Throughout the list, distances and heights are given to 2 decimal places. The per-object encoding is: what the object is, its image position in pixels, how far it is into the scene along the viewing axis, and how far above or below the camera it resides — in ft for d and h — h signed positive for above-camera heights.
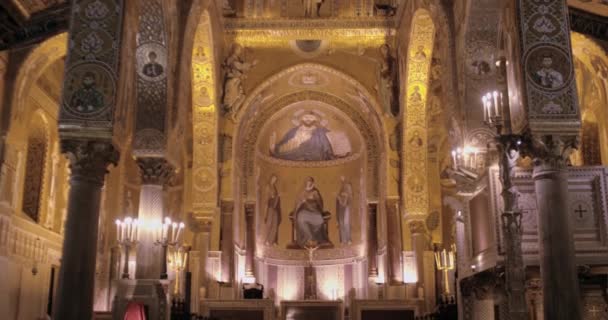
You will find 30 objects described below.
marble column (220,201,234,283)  64.64 +6.86
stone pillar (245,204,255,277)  69.00 +7.90
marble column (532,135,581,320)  28.96 +3.61
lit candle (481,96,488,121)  28.53 +8.56
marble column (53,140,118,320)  30.19 +3.93
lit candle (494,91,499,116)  27.32 +8.27
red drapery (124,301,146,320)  39.04 +0.30
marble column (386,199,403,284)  65.21 +7.04
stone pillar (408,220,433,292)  64.23 +6.43
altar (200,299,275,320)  60.08 +0.68
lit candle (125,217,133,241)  43.16 +5.54
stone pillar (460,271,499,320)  36.83 +0.96
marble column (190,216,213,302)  62.28 +6.09
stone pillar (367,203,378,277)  68.59 +7.77
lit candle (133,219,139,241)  44.24 +5.85
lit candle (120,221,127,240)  43.14 +5.19
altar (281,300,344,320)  64.03 +0.62
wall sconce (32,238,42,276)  54.85 +4.85
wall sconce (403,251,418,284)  64.69 +4.40
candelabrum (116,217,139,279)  42.71 +5.07
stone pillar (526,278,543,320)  36.04 +0.98
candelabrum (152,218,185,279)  41.09 +4.58
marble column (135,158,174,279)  41.06 +6.43
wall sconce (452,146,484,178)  37.83 +8.31
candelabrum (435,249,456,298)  60.44 +4.54
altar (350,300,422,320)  61.36 +0.57
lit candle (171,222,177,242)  45.06 +5.70
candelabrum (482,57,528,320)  23.85 +3.09
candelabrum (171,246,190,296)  57.88 +4.45
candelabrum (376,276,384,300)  66.28 +2.95
